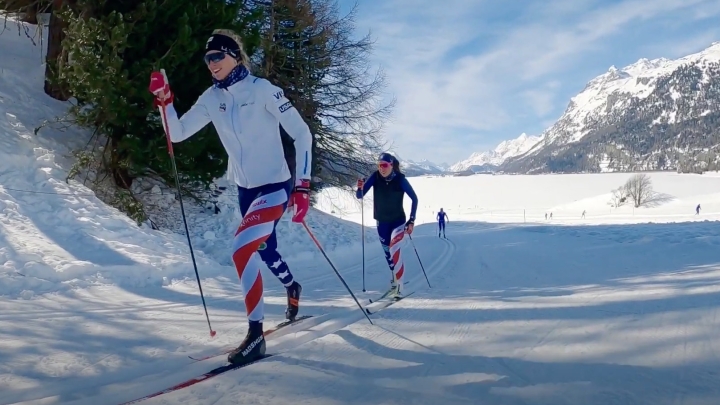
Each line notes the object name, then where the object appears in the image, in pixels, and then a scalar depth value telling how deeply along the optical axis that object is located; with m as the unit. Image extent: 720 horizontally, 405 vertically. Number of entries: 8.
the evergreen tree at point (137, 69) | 8.54
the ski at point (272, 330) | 3.57
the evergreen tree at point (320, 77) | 16.02
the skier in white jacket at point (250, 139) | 3.63
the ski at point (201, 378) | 2.78
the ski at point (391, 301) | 5.21
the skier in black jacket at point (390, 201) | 7.23
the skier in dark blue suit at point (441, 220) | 23.98
